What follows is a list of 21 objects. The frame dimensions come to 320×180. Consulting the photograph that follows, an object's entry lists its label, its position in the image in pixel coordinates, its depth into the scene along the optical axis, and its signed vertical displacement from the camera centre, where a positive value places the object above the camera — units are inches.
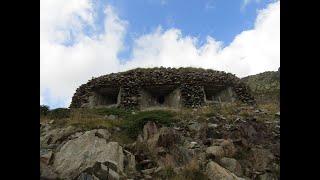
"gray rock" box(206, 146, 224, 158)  242.1 -79.5
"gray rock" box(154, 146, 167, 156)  241.5 -78.2
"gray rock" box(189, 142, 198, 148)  264.2 -76.7
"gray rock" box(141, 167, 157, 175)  219.4 -95.3
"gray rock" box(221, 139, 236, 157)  245.3 -76.3
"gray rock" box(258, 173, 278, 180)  216.8 -100.4
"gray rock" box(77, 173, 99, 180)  196.7 -91.6
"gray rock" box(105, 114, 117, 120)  364.8 -51.7
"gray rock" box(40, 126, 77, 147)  261.9 -65.1
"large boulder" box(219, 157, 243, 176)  226.3 -91.6
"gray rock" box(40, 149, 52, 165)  221.5 -79.6
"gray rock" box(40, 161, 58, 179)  203.6 -91.5
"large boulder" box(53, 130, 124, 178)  210.9 -77.3
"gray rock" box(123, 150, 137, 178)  217.6 -91.0
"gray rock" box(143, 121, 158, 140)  281.1 -60.4
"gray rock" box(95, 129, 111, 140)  277.8 -64.3
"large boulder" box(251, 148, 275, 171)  233.3 -86.6
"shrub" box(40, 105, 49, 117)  366.6 -38.5
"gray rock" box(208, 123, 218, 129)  308.4 -57.0
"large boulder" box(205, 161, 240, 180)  202.8 -91.1
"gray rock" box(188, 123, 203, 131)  309.3 -59.4
